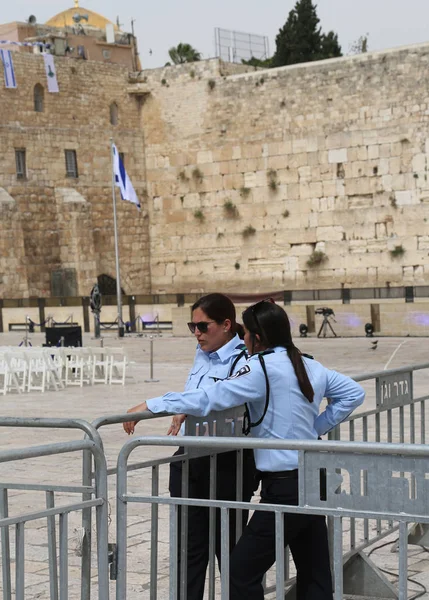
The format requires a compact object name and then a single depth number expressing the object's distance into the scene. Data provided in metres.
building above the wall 40.06
